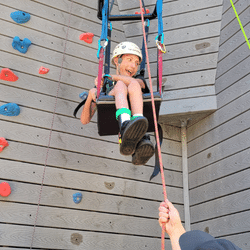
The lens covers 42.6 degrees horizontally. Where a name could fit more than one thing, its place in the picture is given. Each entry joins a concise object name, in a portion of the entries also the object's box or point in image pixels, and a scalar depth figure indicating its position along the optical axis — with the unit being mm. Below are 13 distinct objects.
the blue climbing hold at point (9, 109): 2672
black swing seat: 2037
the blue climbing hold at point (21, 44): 2896
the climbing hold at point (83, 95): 3037
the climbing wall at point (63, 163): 2547
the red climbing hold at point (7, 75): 2768
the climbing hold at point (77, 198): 2678
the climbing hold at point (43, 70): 2938
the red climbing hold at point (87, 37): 3256
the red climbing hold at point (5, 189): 2445
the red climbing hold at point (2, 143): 2570
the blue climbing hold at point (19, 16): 3014
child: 1803
